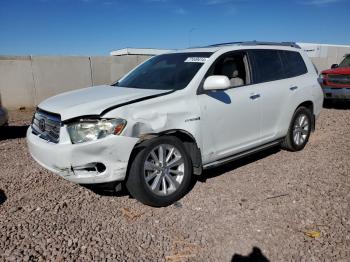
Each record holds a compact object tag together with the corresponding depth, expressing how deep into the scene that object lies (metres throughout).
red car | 11.12
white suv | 3.66
